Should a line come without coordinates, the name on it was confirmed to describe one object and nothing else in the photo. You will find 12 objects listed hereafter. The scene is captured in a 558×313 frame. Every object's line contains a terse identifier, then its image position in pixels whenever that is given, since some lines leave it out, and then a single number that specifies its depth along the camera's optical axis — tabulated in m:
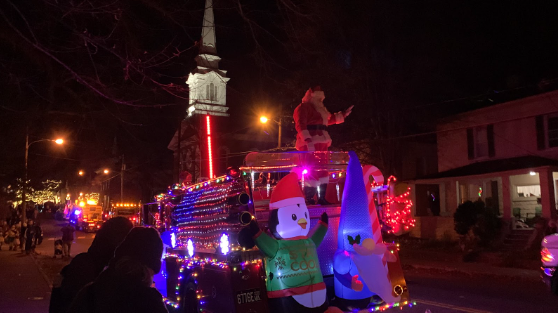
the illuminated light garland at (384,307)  5.61
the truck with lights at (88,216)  42.62
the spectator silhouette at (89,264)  3.90
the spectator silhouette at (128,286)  2.67
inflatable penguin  5.21
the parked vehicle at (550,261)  9.91
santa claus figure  7.25
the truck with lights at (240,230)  5.34
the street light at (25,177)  15.11
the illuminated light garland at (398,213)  6.70
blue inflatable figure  5.48
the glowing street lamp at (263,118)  19.98
